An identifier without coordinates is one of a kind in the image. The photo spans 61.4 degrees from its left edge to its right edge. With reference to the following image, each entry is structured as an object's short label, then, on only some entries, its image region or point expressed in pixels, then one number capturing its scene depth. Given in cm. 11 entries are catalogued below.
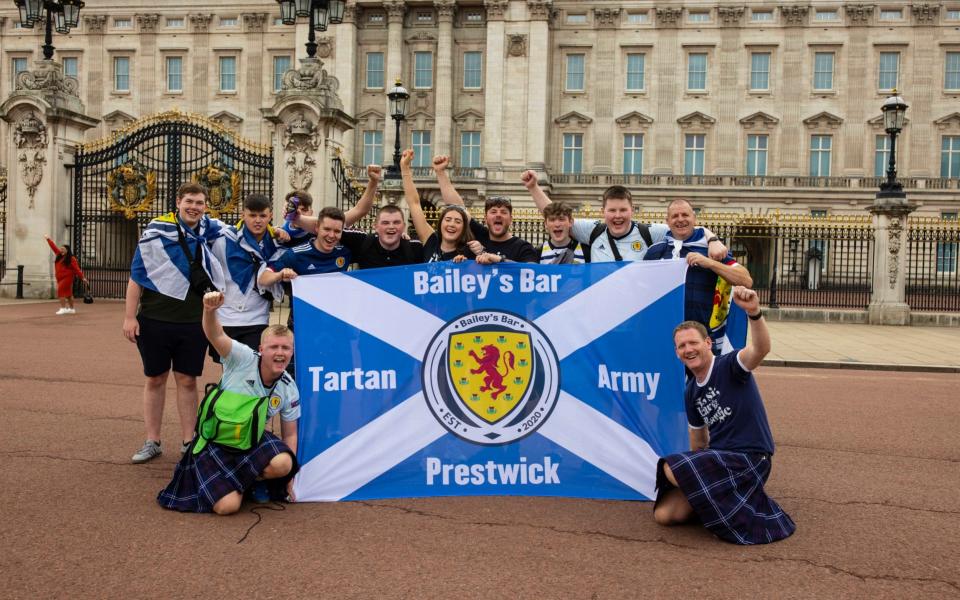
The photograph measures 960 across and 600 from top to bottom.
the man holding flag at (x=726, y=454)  441
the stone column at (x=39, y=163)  1939
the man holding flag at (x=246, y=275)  602
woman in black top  554
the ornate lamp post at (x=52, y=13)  1811
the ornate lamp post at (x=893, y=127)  2017
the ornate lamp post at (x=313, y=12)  1580
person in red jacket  1739
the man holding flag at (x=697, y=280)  560
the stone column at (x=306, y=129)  1706
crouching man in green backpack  472
